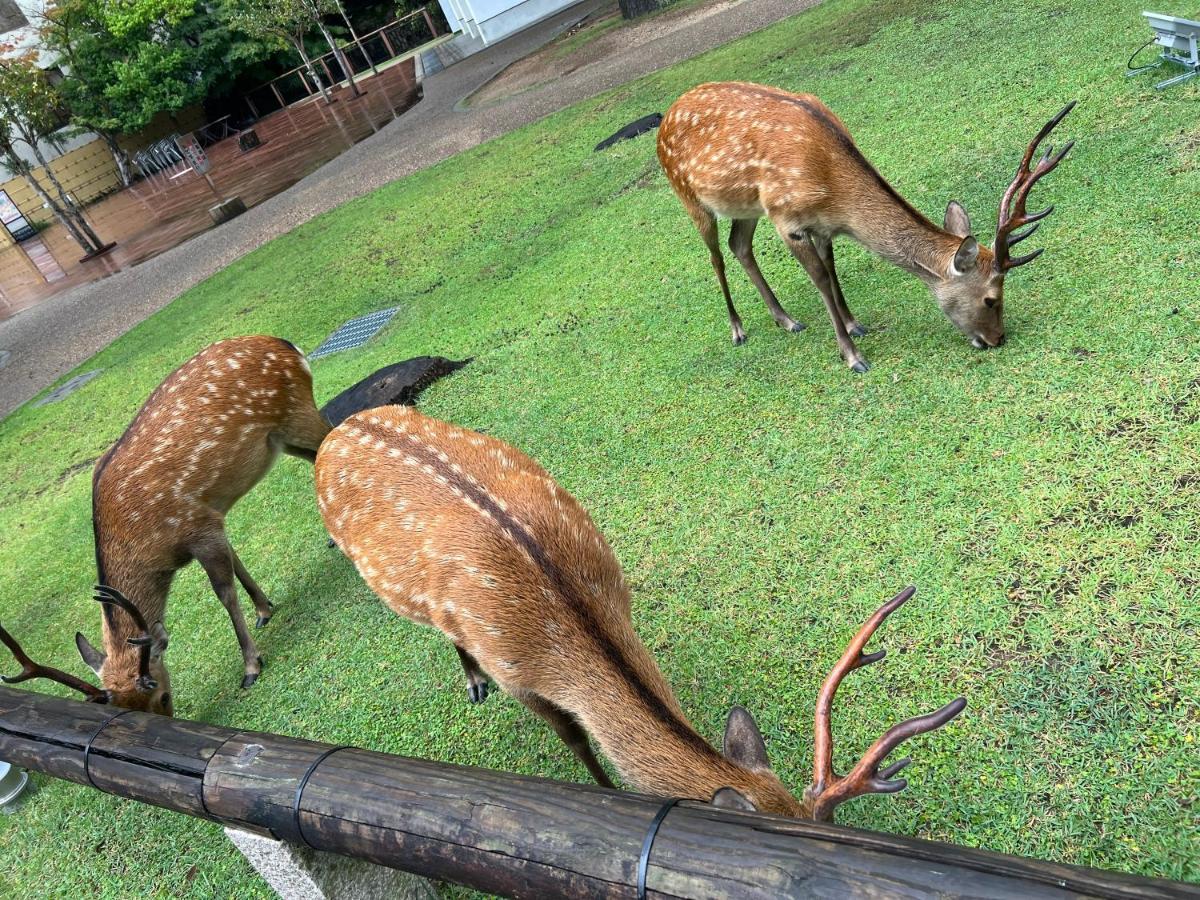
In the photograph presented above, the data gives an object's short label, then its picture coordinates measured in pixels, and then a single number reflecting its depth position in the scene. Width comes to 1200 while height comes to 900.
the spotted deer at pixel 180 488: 3.25
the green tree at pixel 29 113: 15.58
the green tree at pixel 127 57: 24.28
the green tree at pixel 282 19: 21.19
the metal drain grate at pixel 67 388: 8.29
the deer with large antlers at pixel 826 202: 3.32
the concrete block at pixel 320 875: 2.15
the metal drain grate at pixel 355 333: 6.63
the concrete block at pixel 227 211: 13.77
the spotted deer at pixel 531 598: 1.74
